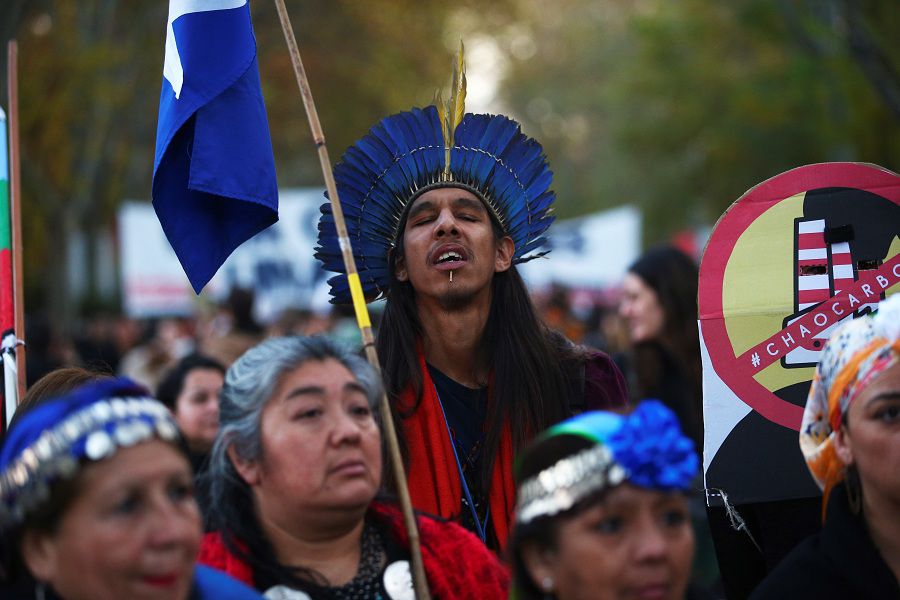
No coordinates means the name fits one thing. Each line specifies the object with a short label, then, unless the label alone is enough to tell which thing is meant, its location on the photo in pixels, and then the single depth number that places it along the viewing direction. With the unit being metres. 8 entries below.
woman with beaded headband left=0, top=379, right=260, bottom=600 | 5.28
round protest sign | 7.79
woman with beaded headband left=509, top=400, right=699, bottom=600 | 5.64
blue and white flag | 9.01
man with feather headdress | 8.49
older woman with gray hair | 6.57
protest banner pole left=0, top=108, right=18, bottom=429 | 9.43
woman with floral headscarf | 6.14
